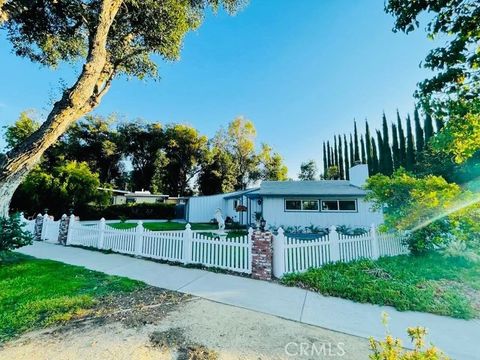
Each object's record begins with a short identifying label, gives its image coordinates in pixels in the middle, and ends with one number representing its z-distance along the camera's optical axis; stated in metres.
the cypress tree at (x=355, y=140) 38.74
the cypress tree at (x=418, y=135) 27.33
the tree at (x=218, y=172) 34.75
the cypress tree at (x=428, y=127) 26.28
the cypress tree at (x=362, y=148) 37.56
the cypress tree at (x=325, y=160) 45.65
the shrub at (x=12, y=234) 6.99
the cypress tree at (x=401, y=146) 30.00
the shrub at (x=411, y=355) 1.68
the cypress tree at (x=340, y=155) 42.49
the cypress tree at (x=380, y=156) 32.34
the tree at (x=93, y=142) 32.62
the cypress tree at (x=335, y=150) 43.78
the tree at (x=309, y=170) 40.78
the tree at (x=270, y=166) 37.19
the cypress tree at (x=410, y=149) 28.42
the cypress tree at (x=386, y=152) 31.58
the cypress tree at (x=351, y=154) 39.66
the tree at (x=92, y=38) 6.95
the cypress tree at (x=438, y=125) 25.17
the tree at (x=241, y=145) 36.53
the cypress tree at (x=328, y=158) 45.16
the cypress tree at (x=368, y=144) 35.22
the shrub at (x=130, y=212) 23.43
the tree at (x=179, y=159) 35.91
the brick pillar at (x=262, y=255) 6.24
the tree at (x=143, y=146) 36.25
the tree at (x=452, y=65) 6.04
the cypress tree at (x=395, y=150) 30.69
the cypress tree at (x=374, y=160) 33.94
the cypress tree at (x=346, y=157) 41.39
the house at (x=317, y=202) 15.78
